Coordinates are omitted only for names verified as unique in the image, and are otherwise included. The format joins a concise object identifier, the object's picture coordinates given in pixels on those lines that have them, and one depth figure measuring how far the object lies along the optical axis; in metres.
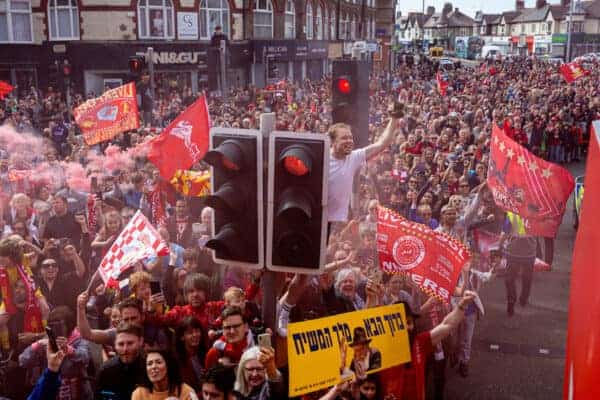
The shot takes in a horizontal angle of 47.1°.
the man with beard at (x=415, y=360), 5.31
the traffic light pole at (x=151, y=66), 13.75
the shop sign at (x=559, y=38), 94.06
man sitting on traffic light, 4.86
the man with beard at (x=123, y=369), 4.57
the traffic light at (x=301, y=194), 3.93
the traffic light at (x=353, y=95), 4.78
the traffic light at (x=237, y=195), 3.98
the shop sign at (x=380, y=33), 63.69
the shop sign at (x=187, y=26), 31.11
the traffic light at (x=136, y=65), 15.26
